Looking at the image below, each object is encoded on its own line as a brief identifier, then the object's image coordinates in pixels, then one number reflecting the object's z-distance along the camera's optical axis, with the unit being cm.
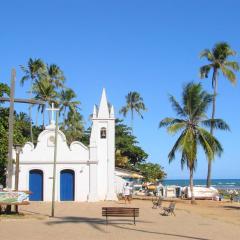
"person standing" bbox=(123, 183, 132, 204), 3291
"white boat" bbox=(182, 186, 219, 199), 4116
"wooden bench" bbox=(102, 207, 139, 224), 1866
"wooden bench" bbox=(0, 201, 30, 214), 2058
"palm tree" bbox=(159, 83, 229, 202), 3594
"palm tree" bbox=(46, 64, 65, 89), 5956
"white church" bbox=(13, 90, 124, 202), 3391
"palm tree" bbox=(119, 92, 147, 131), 8525
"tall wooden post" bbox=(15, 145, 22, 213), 2319
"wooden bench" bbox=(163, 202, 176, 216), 2386
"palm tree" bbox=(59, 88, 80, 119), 6207
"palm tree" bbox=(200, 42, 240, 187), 4359
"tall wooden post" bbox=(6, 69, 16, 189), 2095
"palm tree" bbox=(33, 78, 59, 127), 5569
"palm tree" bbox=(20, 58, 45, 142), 5772
